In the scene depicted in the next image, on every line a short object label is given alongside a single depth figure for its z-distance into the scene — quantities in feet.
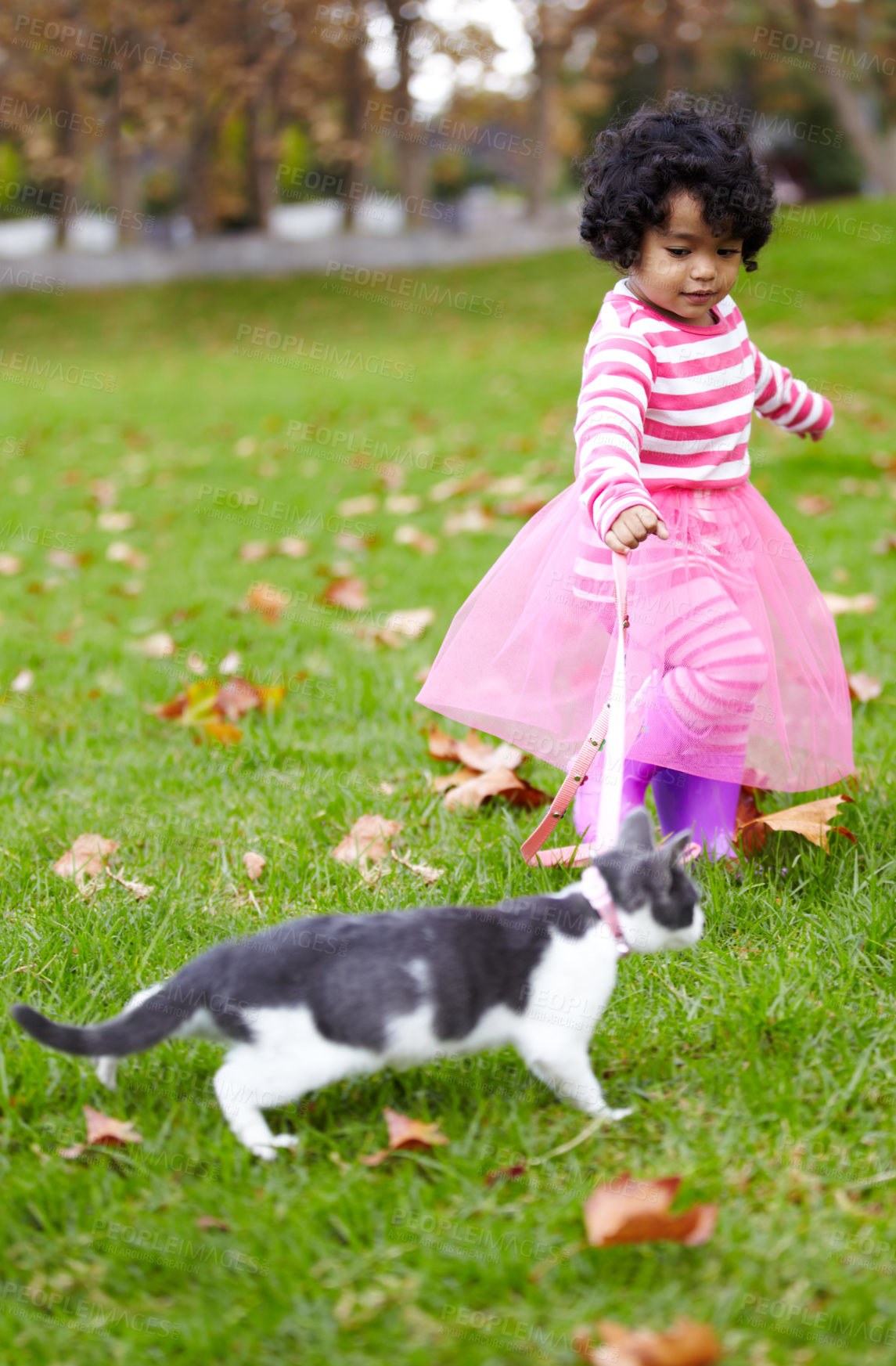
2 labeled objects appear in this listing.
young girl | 7.25
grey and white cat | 5.14
